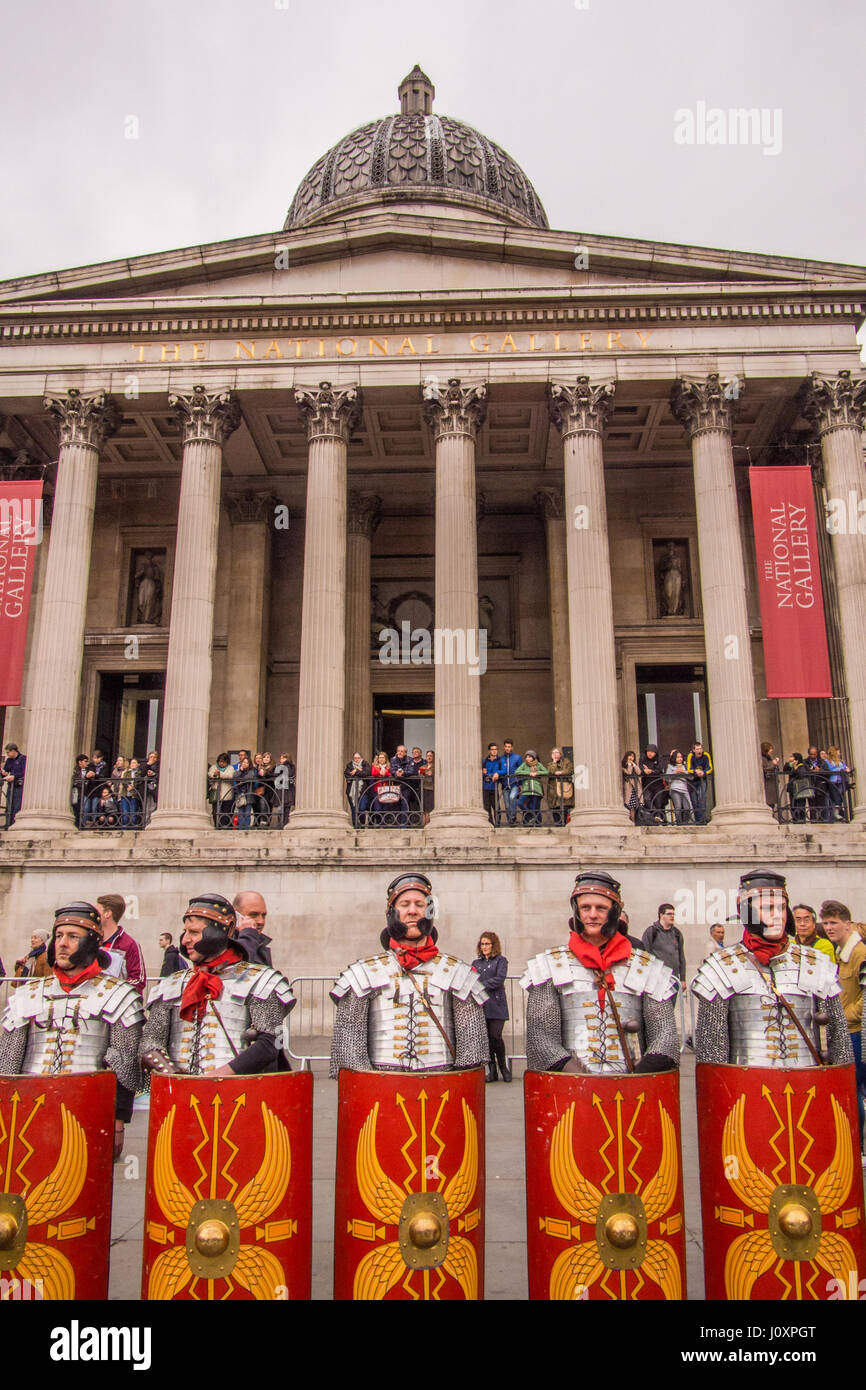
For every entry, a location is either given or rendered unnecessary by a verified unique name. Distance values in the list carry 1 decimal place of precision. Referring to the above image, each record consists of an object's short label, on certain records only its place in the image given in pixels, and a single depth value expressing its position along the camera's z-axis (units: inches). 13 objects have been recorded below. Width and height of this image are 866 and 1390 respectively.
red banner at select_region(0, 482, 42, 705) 792.3
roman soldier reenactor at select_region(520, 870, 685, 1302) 175.3
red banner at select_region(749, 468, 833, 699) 765.9
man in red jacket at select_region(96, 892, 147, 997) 392.5
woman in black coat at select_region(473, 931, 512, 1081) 482.3
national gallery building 711.7
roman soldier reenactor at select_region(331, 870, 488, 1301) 176.9
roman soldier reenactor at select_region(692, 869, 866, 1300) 176.6
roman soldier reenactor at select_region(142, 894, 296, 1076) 206.4
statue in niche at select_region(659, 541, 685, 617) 1005.2
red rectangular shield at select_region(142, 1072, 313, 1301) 175.5
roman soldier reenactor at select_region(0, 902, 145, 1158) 213.3
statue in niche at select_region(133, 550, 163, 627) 1013.8
